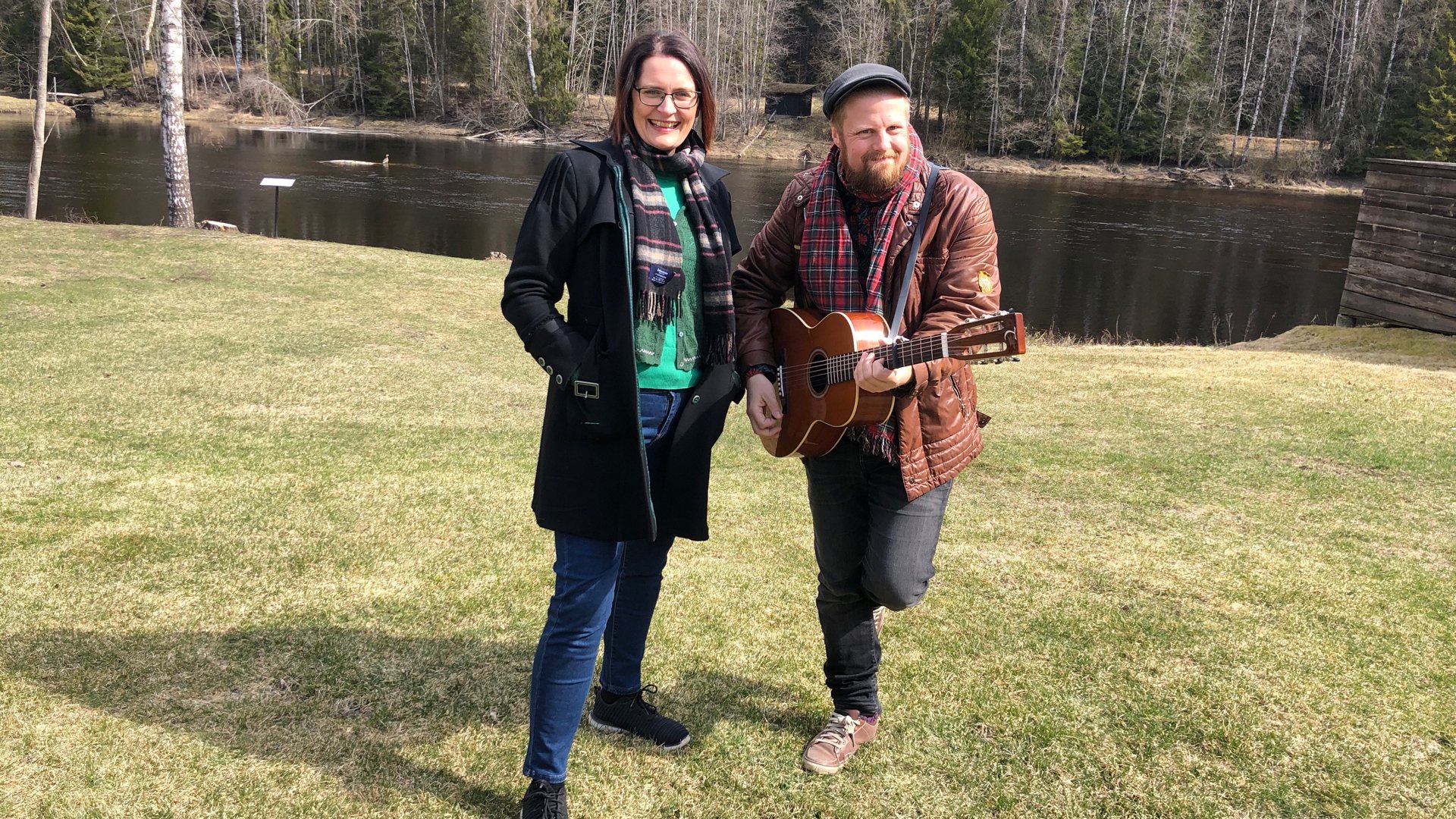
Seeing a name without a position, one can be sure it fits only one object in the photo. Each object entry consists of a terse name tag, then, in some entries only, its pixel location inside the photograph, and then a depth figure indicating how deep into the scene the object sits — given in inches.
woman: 104.5
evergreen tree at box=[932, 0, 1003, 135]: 2266.2
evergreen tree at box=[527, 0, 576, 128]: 2212.1
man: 112.7
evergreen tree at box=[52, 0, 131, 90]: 1872.5
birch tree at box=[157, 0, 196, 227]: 577.9
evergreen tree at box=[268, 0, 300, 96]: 1972.2
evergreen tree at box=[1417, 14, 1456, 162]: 1879.9
